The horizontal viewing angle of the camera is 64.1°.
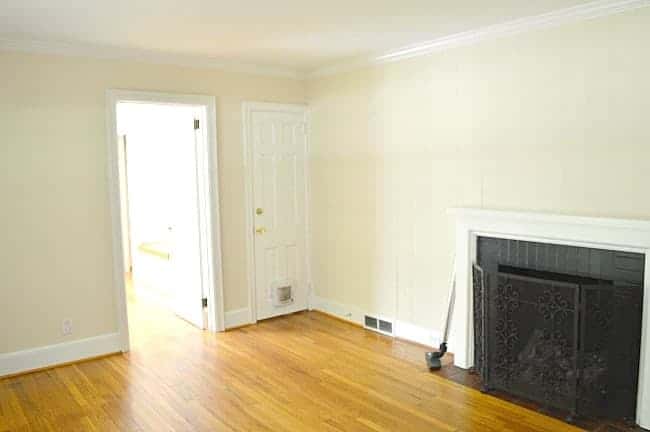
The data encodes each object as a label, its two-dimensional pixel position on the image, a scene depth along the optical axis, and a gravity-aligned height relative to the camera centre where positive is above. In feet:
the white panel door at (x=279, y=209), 16.74 -1.34
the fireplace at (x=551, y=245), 9.74 -1.71
